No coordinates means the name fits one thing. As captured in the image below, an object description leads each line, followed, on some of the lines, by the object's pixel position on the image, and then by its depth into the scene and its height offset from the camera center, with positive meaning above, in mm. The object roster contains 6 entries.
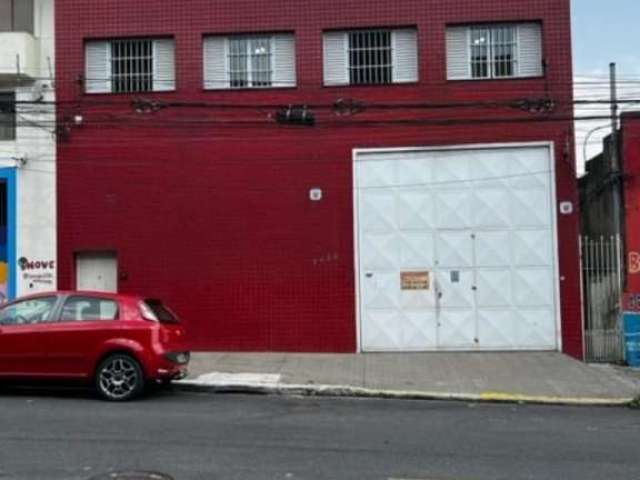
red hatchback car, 11172 -931
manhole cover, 6758 -1737
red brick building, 16953 +2193
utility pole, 16625 +2229
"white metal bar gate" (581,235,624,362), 16531 -475
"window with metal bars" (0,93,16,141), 17953 +3739
